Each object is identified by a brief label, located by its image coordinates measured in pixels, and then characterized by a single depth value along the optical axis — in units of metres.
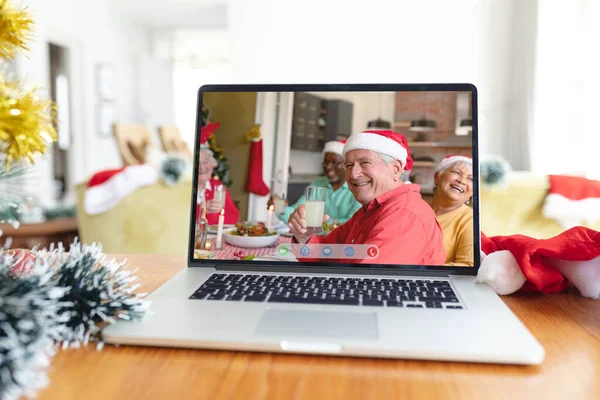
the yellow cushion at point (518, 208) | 1.91
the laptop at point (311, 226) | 0.53
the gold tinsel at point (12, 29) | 0.50
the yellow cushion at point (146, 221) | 2.08
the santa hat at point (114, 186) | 2.06
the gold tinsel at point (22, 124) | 0.45
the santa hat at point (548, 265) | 0.63
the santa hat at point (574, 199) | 1.83
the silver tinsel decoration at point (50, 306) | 0.35
